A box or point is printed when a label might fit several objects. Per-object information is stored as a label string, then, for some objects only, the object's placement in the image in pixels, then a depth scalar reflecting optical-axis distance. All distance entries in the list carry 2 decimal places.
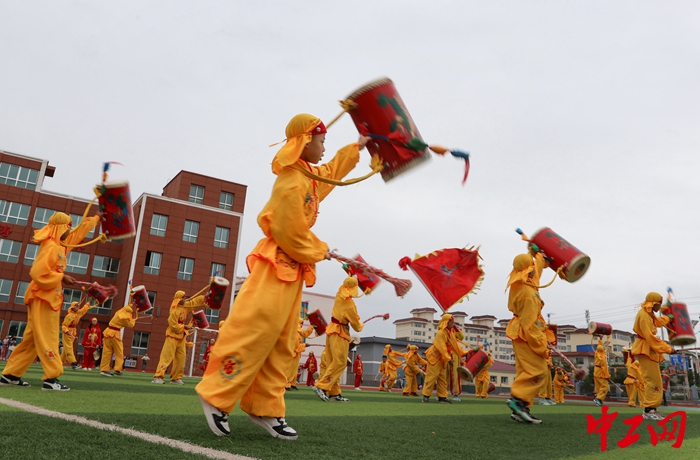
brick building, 33.12
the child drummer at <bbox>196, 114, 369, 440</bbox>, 3.43
